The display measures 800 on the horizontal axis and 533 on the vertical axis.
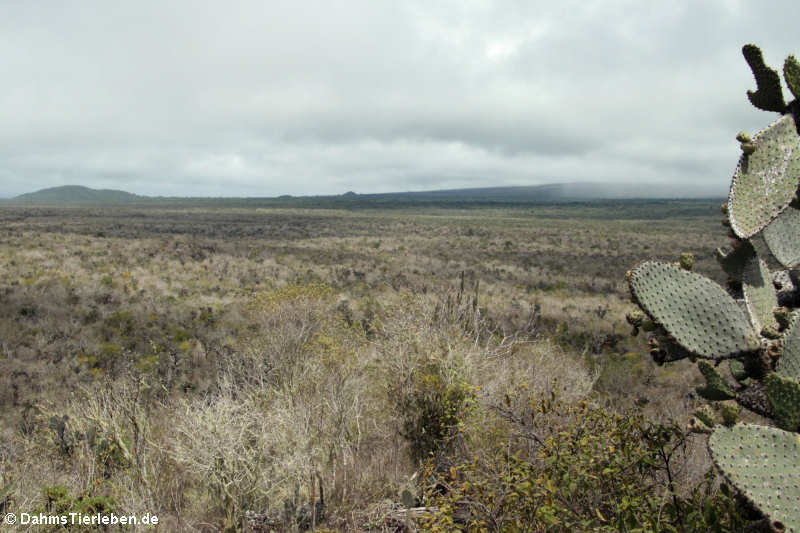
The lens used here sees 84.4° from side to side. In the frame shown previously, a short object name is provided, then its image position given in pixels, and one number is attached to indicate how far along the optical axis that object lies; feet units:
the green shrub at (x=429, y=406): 20.39
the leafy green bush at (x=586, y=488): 10.09
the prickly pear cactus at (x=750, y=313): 7.23
